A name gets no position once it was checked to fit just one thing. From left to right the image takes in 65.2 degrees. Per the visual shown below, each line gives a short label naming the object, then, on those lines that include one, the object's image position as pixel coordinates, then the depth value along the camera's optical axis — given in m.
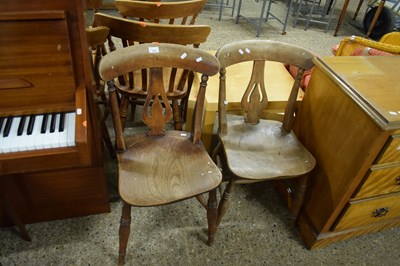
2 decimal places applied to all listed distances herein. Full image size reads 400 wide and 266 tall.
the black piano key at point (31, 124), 0.99
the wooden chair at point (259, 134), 1.31
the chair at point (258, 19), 3.76
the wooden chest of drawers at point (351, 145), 1.11
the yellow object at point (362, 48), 1.52
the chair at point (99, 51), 1.31
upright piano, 0.92
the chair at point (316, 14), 4.12
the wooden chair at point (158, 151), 1.14
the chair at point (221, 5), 4.06
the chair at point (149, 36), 1.37
